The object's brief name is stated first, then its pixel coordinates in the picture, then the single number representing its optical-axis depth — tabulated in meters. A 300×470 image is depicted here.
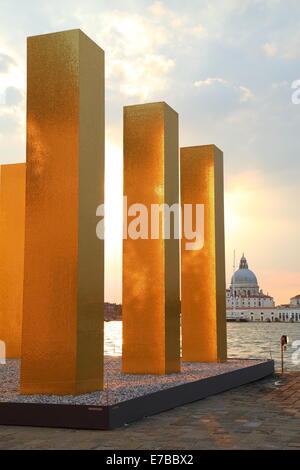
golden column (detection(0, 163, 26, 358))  18.84
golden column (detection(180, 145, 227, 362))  16.77
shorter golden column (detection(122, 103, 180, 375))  13.68
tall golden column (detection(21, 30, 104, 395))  10.09
